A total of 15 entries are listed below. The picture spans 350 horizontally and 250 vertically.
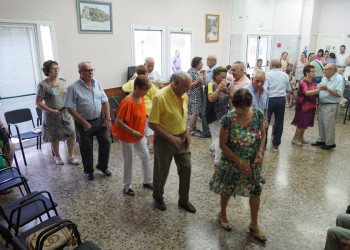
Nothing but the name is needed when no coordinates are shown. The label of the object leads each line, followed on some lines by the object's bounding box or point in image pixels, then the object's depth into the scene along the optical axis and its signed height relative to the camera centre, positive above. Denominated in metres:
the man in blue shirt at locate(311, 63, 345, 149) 4.43 -0.86
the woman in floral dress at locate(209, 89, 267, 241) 2.31 -0.87
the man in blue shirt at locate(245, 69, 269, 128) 3.39 -0.52
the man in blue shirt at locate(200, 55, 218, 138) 5.39 -0.64
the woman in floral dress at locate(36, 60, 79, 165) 3.79 -0.84
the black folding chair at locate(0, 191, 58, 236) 2.17 -1.32
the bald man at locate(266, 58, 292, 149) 4.47 -0.64
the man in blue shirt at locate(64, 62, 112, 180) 3.32 -0.81
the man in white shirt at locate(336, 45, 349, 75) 9.45 -0.35
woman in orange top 2.93 -0.84
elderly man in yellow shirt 2.59 -0.82
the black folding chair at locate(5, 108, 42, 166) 4.23 -1.08
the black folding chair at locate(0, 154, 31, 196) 2.62 -1.29
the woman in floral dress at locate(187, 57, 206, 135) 5.40 -0.86
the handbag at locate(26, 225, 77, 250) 1.86 -1.29
